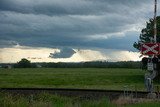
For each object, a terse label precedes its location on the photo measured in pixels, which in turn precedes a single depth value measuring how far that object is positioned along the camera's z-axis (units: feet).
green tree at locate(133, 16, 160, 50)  225.76
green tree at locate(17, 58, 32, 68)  628.16
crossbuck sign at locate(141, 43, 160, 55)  83.46
